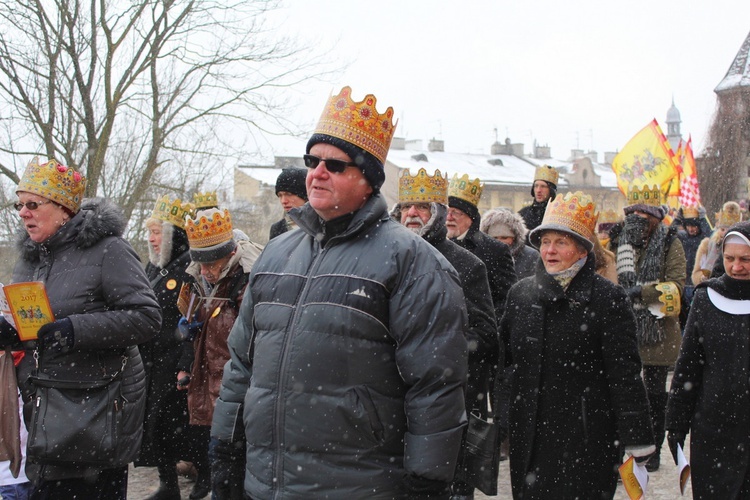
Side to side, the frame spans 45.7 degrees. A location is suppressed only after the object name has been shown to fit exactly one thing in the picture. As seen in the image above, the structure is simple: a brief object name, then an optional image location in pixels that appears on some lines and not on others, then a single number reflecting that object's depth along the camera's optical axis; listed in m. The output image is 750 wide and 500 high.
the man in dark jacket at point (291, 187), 6.86
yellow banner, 13.88
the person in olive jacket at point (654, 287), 7.23
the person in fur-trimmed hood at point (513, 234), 7.78
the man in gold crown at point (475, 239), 6.38
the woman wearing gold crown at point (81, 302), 4.57
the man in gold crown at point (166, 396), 6.59
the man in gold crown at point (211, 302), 5.99
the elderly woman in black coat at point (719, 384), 4.66
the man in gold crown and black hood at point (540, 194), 9.51
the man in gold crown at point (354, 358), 3.07
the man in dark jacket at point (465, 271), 5.03
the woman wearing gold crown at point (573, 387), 4.55
